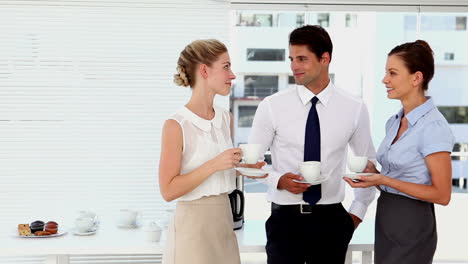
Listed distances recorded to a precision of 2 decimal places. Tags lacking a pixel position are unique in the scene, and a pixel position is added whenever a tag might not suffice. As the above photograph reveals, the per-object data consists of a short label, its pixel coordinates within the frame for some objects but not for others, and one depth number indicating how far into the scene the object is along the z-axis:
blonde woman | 2.06
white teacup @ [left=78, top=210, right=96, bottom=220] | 3.05
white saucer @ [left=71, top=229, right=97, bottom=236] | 2.90
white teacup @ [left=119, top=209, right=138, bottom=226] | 3.14
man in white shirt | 2.34
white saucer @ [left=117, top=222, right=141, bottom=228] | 3.14
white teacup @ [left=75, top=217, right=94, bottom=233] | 2.90
